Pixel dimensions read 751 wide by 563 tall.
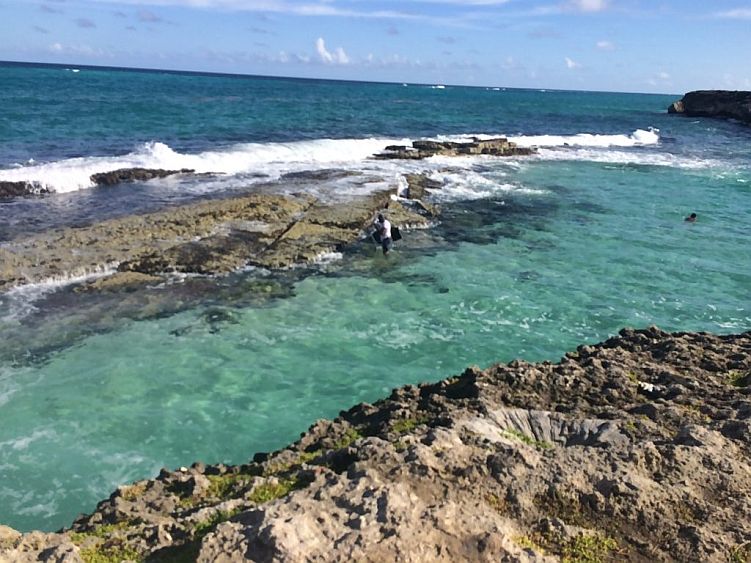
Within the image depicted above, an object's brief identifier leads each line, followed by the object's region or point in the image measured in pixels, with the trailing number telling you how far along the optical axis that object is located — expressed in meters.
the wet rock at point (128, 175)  26.40
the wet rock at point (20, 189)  23.08
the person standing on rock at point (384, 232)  19.47
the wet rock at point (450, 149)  38.38
